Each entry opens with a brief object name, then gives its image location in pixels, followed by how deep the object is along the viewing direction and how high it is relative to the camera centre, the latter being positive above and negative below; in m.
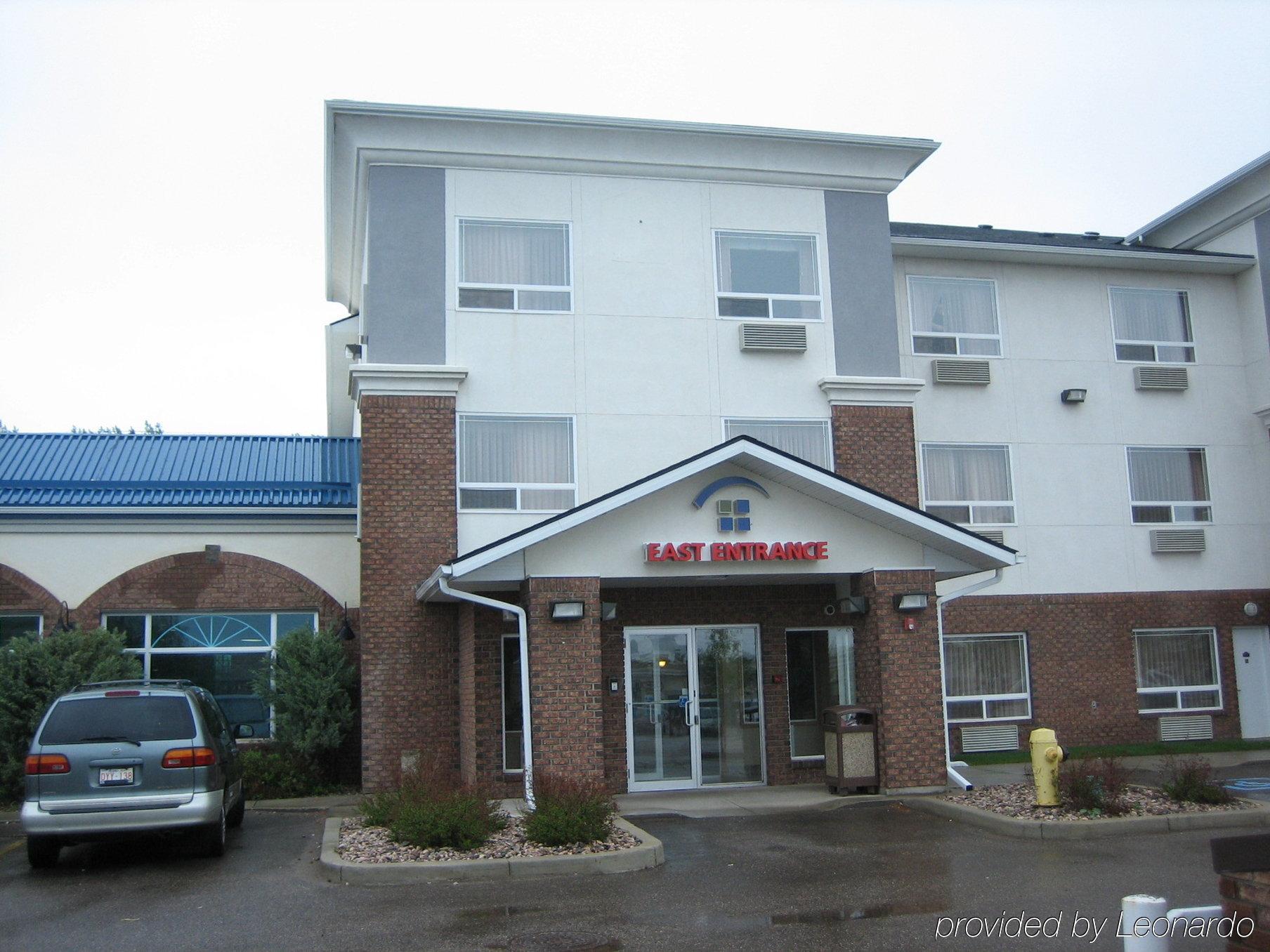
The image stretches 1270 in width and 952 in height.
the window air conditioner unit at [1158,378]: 22.56 +4.99
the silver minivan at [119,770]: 11.09 -0.81
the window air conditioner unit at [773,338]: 18.73 +4.98
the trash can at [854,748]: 15.34 -1.13
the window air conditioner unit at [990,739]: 20.67 -1.42
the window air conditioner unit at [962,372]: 21.45 +4.98
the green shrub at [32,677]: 16.16 +0.09
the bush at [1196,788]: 13.17 -1.52
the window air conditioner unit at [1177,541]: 21.98 +1.94
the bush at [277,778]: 16.86 -1.39
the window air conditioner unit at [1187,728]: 21.55 -1.41
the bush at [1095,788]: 12.62 -1.42
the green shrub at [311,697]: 17.12 -0.29
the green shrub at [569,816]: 11.23 -1.38
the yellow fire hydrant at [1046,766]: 13.06 -1.21
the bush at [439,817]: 11.17 -1.35
